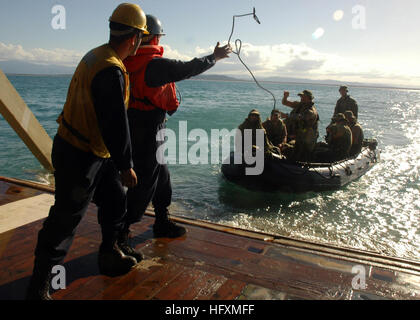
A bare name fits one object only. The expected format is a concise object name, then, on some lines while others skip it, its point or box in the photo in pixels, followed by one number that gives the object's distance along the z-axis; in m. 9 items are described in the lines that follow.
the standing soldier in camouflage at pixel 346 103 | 12.10
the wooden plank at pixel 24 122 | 4.60
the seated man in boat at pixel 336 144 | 9.27
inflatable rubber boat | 8.11
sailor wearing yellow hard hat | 2.10
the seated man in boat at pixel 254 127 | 8.00
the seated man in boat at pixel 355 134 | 10.39
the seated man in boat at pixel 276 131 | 9.21
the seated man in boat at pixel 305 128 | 8.46
